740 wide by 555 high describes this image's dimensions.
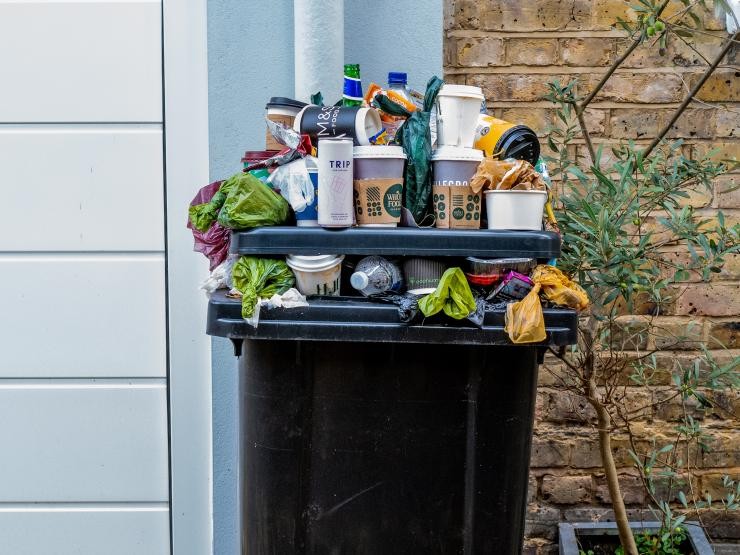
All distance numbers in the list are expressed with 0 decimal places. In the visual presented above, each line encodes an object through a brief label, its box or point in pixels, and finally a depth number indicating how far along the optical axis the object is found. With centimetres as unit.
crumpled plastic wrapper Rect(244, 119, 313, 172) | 343
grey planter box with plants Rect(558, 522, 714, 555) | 394
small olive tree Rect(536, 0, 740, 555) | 358
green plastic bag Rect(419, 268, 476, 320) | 329
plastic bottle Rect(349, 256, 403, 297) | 334
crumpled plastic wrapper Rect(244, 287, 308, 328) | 333
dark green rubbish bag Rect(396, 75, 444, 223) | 341
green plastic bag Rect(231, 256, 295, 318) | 333
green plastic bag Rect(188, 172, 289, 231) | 336
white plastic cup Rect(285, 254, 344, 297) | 335
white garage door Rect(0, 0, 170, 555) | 384
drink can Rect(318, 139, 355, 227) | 333
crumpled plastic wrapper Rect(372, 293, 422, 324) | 330
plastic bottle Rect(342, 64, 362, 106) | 355
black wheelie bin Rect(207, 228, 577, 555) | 333
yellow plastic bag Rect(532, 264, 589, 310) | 334
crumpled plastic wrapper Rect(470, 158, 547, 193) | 337
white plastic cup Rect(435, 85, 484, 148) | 346
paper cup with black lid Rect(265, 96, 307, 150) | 358
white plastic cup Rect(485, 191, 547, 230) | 336
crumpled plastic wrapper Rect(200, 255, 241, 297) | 347
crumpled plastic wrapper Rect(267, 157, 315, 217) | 338
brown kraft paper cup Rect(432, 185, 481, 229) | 338
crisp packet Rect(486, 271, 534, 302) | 332
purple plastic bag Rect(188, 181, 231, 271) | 349
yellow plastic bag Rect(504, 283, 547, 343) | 330
